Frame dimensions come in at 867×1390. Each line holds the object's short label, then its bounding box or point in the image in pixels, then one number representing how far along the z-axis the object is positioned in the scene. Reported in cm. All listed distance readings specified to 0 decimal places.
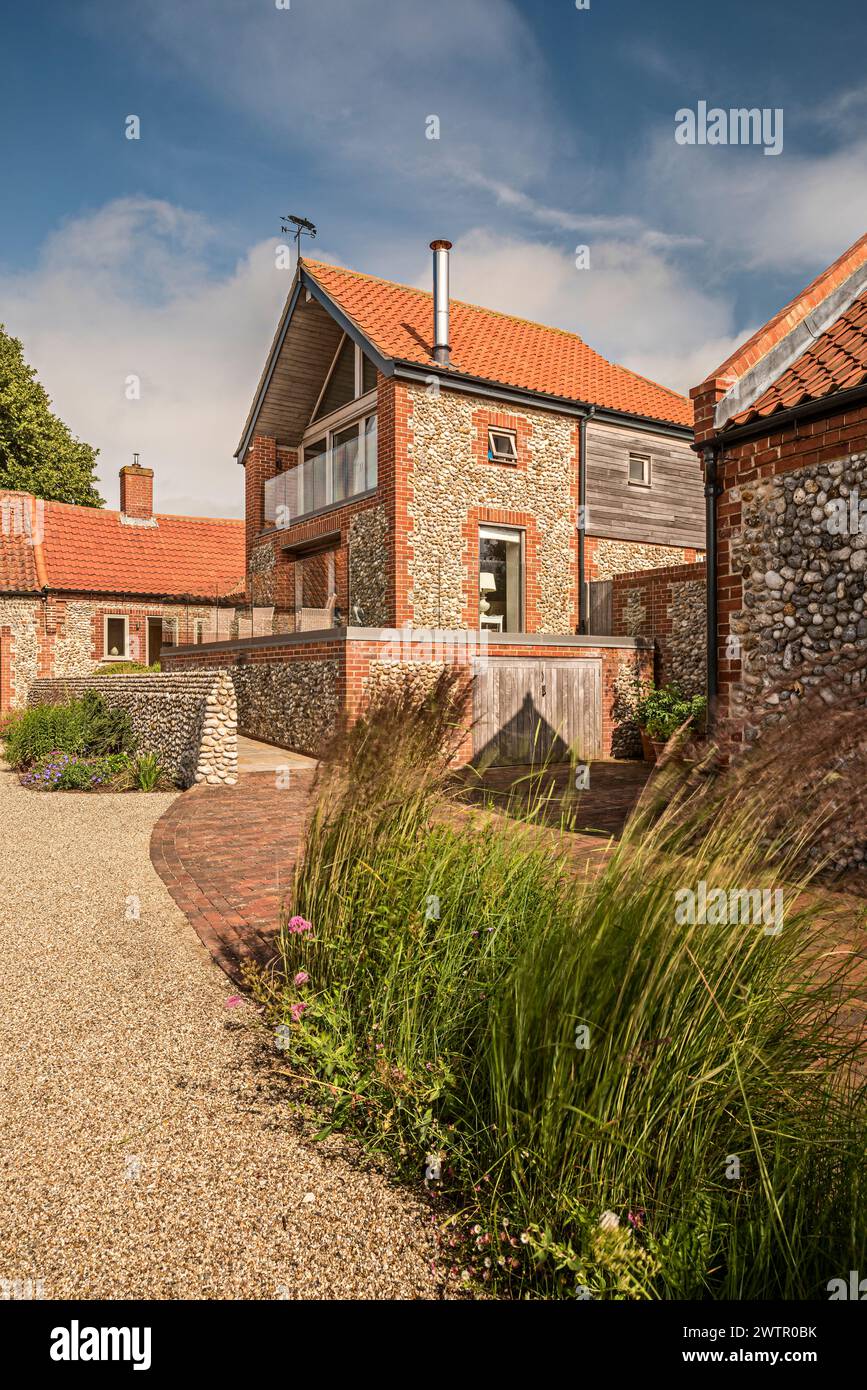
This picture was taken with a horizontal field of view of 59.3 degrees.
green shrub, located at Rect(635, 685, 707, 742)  1325
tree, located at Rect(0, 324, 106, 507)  2717
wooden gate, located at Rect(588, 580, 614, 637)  1648
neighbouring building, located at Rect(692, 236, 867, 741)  614
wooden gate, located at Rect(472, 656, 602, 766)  1339
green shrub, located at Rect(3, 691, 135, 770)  1259
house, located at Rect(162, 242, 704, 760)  1393
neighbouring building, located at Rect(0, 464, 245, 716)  2336
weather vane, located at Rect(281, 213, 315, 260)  1717
